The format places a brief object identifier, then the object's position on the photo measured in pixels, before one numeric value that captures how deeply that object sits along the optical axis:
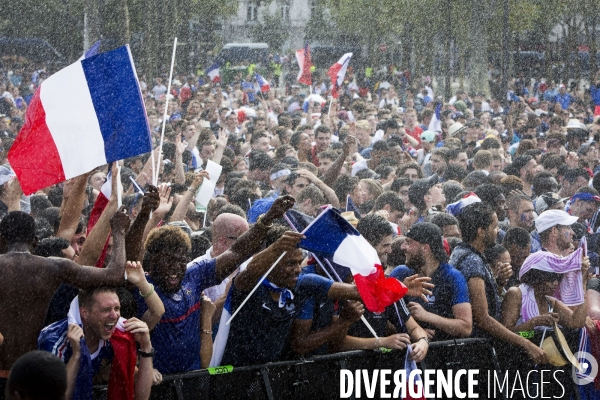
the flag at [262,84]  21.47
